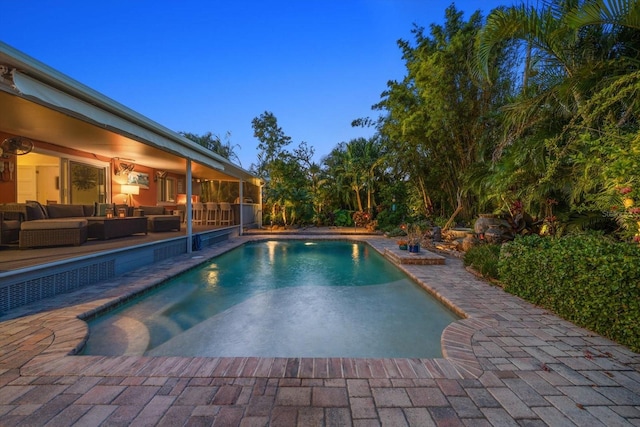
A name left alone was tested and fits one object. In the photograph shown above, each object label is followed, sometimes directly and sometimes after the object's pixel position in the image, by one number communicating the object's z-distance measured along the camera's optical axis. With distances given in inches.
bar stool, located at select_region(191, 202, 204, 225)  520.1
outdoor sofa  219.0
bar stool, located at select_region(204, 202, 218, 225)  513.7
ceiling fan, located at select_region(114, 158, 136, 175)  403.2
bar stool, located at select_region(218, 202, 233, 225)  513.0
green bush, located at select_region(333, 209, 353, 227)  681.6
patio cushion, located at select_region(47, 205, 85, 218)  277.0
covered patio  147.6
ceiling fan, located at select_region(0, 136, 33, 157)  254.2
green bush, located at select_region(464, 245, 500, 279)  214.1
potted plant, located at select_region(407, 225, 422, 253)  314.4
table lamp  384.5
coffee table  273.1
